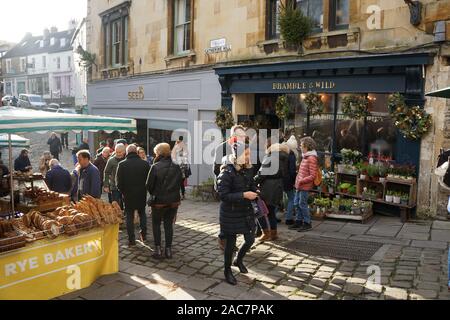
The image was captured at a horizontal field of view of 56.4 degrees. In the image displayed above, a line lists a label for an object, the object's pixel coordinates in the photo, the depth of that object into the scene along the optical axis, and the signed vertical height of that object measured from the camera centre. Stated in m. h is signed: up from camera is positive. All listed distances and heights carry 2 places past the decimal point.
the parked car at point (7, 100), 40.46 +1.26
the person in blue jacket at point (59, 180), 8.34 -1.31
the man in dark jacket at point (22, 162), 12.92 -1.50
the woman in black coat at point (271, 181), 7.22 -1.11
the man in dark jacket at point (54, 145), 18.84 -1.41
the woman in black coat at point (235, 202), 5.33 -1.09
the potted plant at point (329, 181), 9.73 -1.47
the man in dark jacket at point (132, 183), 7.16 -1.17
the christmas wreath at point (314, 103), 10.40 +0.35
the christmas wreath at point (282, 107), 11.18 +0.25
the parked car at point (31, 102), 40.36 +1.10
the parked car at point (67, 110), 29.53 +0.26
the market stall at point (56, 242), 4.72 -1.57
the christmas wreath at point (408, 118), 8.35 +0.01
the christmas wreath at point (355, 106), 9.51 +0.27
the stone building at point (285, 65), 8.45 +1.35
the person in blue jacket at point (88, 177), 7.57 -1.13
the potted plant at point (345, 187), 9.53 -1.56
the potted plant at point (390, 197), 8.77 -1.63
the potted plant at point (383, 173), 8.94 -1.16
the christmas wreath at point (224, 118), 12.54 -0.06
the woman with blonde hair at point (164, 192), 6.48 -1.18
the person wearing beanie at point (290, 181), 7.93 -1.24
